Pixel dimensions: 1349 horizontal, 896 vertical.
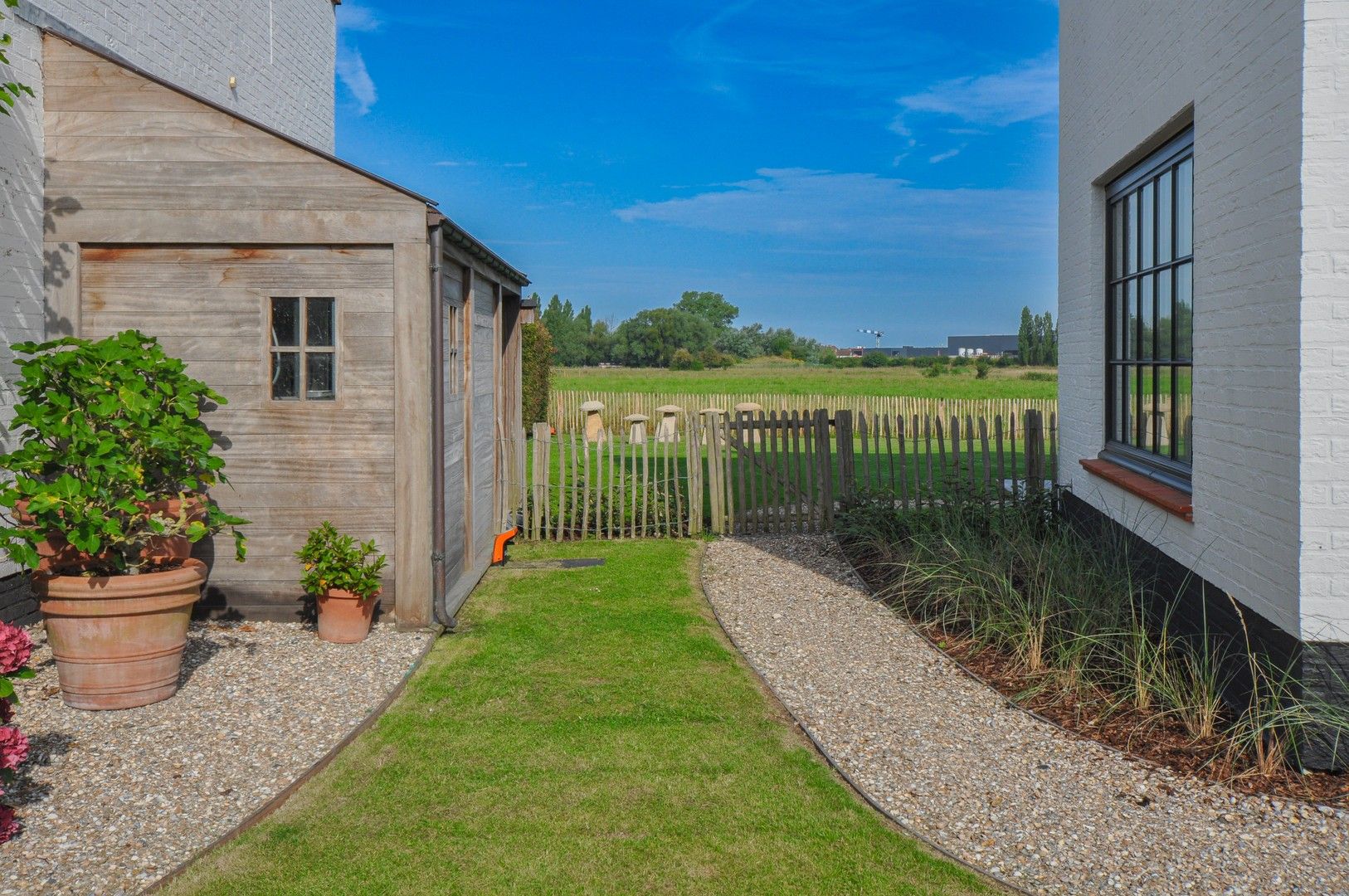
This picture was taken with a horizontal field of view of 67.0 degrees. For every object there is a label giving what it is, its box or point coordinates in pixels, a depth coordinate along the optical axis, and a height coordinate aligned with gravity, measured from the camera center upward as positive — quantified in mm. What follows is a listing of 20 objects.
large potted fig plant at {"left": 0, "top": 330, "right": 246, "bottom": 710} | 5434 -536
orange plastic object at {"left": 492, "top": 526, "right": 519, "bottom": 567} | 9862 -1250
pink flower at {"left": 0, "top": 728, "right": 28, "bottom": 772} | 3871 -1248
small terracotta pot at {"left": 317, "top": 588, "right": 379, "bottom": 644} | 6938 -1337
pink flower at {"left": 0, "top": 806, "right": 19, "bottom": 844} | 4004 -1575
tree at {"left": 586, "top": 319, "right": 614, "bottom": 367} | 98250 +6884
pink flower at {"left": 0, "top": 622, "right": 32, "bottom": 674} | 3990 -891
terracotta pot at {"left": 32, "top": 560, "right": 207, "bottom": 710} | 5543 -1152
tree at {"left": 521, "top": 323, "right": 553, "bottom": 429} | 19703 +980
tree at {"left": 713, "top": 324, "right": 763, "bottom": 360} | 104938 +7710
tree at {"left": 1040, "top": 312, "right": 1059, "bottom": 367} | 68688 +5029
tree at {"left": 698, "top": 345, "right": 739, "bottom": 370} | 74562 +4291
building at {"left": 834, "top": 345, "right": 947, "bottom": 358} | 90188 +6318
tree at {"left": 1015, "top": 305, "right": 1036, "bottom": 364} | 72438 +5753
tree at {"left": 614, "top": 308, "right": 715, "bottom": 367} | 94875 +7642
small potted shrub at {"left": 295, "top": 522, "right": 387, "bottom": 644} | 6855 -1085
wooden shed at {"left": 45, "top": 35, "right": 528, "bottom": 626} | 7215 +897
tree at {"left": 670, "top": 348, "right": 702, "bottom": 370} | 72750 +4139
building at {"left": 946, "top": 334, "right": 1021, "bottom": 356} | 97750 +7291
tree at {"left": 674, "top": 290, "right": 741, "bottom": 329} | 108138 +11911
